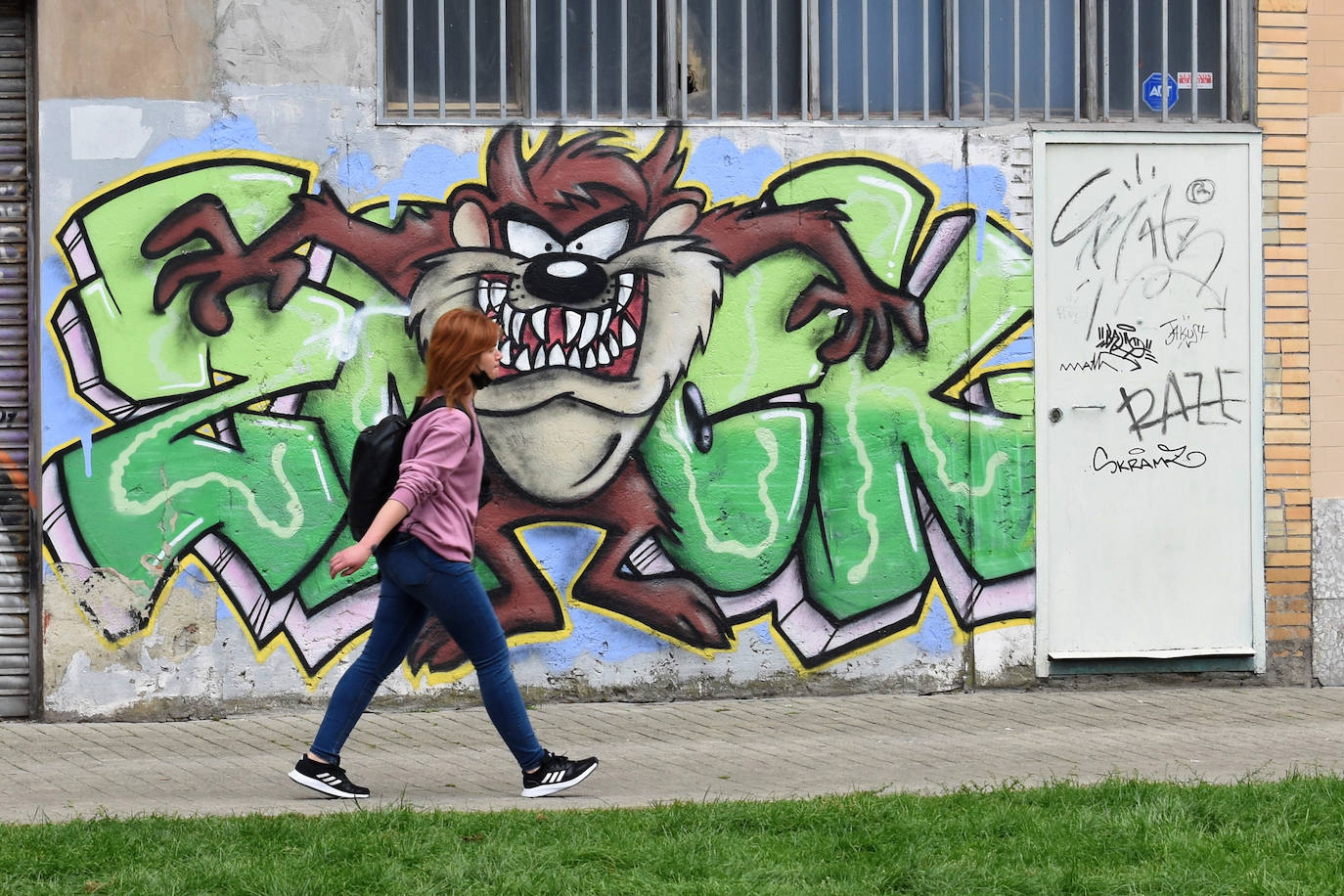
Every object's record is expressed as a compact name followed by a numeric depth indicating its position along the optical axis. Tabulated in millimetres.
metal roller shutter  15398
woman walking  11445
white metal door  16391
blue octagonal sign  16703
